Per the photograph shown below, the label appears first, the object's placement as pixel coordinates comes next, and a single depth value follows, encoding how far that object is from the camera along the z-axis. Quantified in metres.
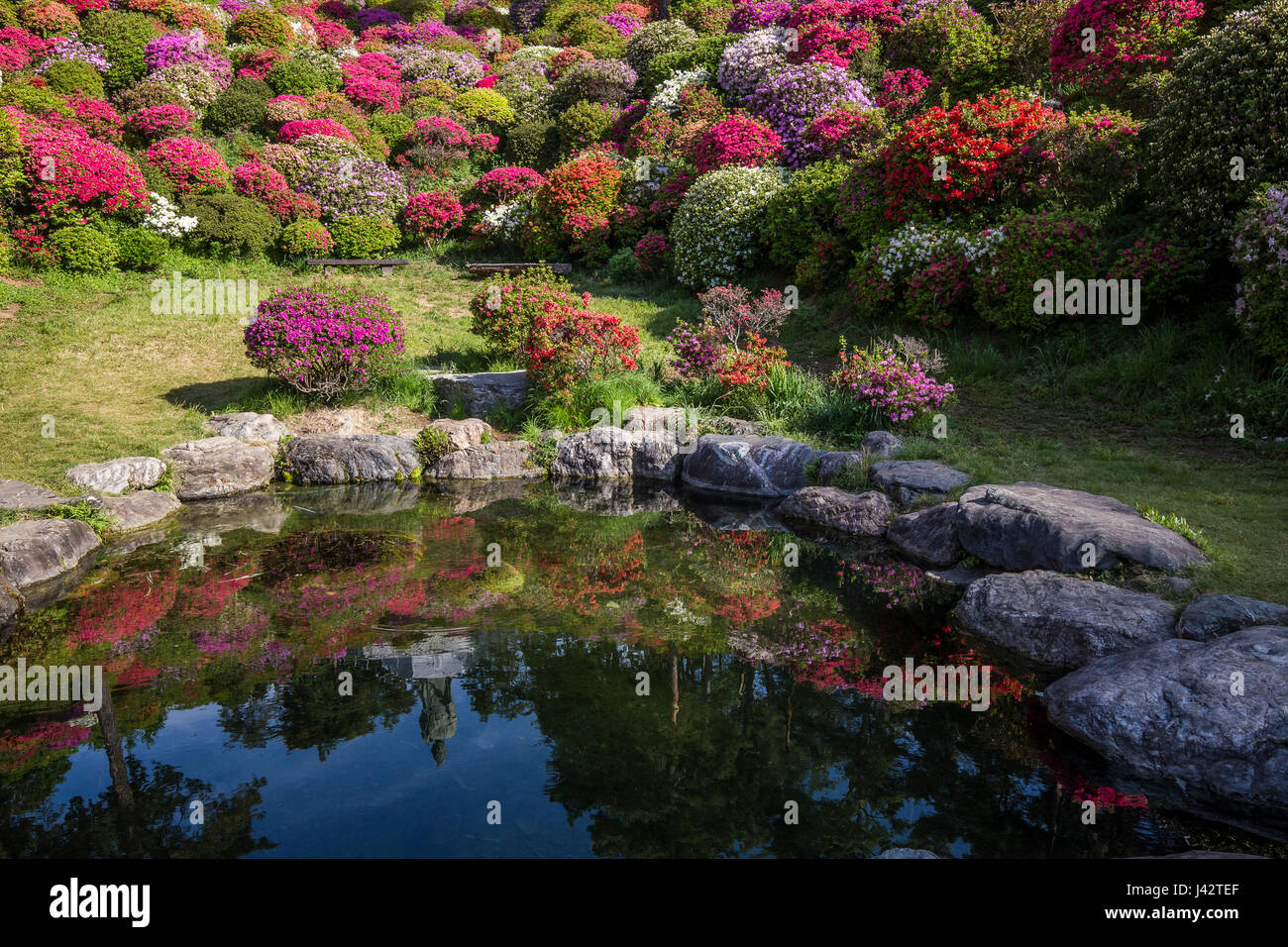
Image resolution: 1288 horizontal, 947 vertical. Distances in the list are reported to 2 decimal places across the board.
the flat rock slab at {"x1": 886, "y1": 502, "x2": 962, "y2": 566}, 7.54
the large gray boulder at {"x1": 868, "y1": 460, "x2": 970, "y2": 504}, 8.42
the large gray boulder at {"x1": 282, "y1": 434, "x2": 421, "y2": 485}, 10.63
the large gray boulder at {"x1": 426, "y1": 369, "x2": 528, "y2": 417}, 12.30
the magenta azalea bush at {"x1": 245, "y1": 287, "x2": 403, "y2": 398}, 11.23
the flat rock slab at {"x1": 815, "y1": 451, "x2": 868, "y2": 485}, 9.43
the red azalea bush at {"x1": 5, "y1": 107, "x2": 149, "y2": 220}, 16.22
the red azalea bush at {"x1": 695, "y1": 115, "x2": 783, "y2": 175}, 17.45
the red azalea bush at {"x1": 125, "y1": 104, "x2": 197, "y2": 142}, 21.11
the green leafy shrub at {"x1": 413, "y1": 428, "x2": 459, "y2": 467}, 11.12
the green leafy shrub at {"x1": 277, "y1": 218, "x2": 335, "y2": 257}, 18.08
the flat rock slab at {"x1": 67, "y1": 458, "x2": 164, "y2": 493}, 9.02
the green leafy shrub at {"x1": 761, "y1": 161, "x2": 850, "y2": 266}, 15.38
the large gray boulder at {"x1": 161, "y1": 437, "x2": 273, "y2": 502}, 9.82
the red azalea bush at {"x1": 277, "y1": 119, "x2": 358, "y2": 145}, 21.34
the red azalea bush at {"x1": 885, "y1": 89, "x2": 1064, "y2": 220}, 12.88
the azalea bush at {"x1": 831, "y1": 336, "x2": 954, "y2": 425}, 10.21
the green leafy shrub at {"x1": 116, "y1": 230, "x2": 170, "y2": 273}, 16.78
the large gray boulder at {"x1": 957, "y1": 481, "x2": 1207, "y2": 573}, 6.22
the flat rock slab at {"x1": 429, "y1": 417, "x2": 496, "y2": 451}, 11.28
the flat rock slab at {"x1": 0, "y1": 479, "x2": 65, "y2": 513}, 8.02
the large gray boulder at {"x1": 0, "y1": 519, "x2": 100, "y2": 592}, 6.98
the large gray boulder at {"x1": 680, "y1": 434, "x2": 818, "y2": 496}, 9.99
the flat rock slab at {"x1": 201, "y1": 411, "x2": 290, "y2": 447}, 10.78
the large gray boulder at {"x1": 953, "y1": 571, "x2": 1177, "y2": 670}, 5.43
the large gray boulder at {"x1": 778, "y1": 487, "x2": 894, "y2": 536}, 8.55
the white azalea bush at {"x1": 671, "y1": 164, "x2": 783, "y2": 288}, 16.11
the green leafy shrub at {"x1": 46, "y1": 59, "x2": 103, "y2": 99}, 22.72
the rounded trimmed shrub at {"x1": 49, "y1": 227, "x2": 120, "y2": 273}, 16.20
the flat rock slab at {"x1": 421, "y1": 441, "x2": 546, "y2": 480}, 11.02
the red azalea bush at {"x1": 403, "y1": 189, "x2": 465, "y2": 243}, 20.02
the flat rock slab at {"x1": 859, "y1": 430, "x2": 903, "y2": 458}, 9.47
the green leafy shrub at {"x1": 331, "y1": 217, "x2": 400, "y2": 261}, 19.03
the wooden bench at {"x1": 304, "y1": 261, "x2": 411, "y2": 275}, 18.19
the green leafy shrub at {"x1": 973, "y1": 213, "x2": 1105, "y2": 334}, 11.20
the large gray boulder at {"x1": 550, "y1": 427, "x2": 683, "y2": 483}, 10.98
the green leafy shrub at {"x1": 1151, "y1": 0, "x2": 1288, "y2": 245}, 9.63
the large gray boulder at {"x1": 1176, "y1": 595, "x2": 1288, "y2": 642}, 5.08
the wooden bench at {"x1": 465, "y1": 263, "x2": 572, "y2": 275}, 17.81
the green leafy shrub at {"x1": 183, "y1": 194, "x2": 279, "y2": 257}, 17.69
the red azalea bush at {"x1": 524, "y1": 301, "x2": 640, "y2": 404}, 11.73
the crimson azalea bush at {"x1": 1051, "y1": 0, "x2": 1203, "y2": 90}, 13.81
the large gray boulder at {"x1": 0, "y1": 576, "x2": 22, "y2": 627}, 6.33
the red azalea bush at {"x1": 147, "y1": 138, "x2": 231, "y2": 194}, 18.47
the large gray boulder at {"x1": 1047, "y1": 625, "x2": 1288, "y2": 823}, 4.12
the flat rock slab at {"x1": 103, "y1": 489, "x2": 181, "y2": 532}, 8.61
